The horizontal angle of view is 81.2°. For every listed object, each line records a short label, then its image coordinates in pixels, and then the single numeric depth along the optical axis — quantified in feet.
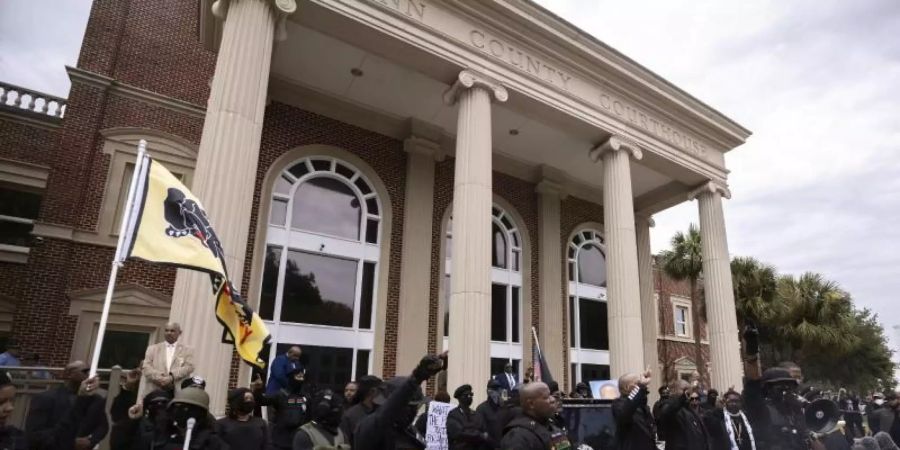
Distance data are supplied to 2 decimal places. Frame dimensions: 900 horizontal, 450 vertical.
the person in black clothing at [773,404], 18.10
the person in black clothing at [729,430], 20.83
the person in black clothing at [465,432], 14.11
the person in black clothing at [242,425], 14.33
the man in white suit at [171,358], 21.22
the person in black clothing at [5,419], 11.51
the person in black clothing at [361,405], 13.10
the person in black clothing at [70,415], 15.03
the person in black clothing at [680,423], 18.13
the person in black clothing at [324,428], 12.28
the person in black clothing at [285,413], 17.43
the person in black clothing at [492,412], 19.08
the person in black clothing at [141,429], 12.35
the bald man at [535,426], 10.83
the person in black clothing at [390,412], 10.82
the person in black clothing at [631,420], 16.71
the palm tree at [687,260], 79.71
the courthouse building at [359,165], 34.47
